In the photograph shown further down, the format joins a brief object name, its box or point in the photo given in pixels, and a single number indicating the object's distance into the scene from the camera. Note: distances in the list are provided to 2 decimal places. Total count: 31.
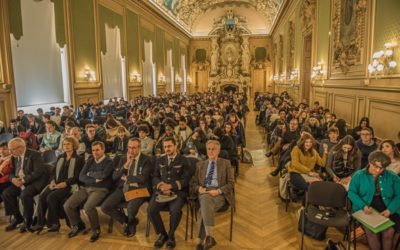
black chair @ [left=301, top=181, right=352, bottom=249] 3.73
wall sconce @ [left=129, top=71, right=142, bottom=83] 16.73
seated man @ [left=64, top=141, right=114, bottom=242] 4.26
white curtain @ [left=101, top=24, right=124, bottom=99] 14.20
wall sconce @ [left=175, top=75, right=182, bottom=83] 27.50
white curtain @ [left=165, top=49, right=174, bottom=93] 24.66
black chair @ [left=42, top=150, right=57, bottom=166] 5.46
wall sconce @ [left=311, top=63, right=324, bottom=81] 11.36
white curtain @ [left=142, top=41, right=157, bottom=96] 18.89
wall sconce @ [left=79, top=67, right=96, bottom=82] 12.26
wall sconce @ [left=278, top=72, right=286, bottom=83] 21.61
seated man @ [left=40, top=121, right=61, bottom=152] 6.43
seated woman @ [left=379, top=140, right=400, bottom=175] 4.28
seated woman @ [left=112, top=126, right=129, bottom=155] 6.09
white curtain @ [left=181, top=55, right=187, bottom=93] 30.48
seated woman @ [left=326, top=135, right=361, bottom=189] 4.72
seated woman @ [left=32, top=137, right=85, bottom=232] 4.40
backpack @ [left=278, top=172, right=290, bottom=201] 5.25
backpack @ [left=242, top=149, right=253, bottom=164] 8.05
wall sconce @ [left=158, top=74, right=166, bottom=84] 21.73
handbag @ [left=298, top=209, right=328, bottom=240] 4.10
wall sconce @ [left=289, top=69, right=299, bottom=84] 15.67
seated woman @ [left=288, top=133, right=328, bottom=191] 4.87
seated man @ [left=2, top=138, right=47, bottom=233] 4.50
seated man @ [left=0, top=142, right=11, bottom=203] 4.70
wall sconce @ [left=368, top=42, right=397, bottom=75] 6.05
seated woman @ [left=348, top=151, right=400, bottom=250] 3.48
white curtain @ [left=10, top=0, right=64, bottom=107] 9.39
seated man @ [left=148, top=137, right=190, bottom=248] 4.05
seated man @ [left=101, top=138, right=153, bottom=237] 4.28
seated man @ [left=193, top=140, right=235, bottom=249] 3.92
